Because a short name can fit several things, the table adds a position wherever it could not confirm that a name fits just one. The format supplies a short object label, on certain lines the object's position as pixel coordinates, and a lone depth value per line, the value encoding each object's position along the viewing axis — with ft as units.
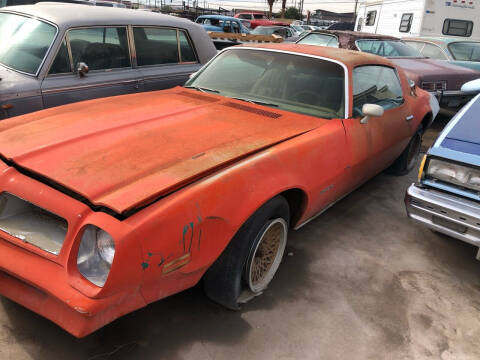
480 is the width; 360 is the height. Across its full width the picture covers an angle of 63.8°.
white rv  33.96
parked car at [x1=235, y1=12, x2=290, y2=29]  69.80
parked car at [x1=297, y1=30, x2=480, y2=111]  20.86
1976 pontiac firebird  5.41
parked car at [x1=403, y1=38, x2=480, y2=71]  26.81
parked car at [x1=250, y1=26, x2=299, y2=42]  49.07
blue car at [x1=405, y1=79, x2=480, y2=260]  8.45
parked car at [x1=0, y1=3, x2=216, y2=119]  12.30
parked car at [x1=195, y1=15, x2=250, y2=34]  45.55
